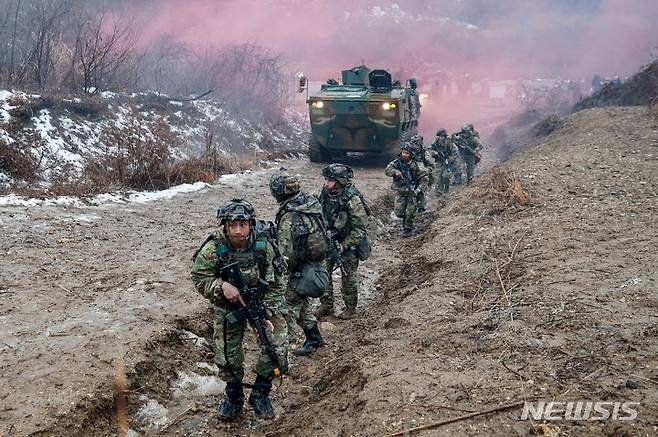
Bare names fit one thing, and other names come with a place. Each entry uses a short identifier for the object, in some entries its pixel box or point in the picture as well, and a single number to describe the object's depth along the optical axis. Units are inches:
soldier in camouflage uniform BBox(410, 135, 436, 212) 370.9
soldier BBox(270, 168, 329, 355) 191.5
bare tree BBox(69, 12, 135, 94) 524.4
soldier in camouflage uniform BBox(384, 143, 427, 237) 361.7
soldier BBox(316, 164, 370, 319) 232.4
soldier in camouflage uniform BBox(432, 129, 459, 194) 487.8
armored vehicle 543.2
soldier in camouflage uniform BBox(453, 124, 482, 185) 530.0
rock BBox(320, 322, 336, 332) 232.3
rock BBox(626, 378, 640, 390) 124.9
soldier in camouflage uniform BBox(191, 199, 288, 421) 146.1
